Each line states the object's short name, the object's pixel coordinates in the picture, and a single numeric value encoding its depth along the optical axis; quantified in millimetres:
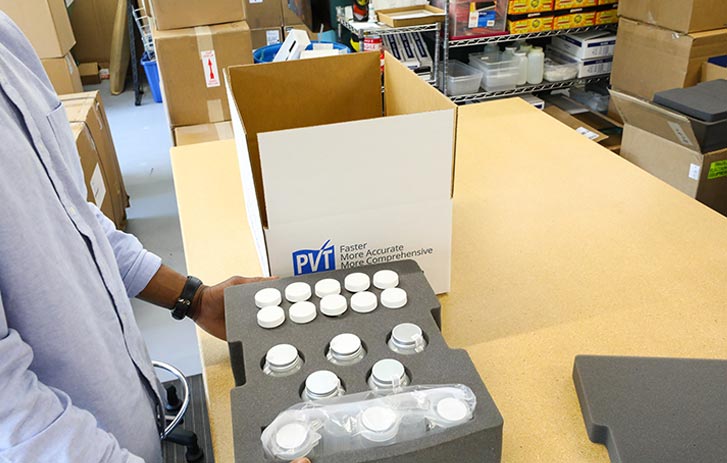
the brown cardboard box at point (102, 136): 2469
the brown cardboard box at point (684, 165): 1901
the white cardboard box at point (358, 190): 841
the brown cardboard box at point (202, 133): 2307
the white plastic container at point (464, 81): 3088
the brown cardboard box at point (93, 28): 5066
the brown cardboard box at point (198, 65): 2311
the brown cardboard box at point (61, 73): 2992
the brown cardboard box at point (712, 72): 2445
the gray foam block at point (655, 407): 674
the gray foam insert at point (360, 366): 601
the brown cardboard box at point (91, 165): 2238
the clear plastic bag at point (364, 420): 605
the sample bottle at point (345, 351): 716
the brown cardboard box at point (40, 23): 2879
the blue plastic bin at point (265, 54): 2406
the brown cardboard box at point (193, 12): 2346
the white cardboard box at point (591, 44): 3135
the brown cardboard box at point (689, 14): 2525
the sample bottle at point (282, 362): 703
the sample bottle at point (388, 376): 670
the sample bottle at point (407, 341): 725
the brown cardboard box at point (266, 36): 4121
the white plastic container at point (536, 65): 3152
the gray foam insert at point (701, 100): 1862
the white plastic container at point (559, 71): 3203
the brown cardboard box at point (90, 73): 5145
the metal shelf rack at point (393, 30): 2775
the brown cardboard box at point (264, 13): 4113
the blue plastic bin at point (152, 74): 4367
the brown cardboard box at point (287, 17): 4103
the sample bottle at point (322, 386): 660
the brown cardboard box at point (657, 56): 2562
